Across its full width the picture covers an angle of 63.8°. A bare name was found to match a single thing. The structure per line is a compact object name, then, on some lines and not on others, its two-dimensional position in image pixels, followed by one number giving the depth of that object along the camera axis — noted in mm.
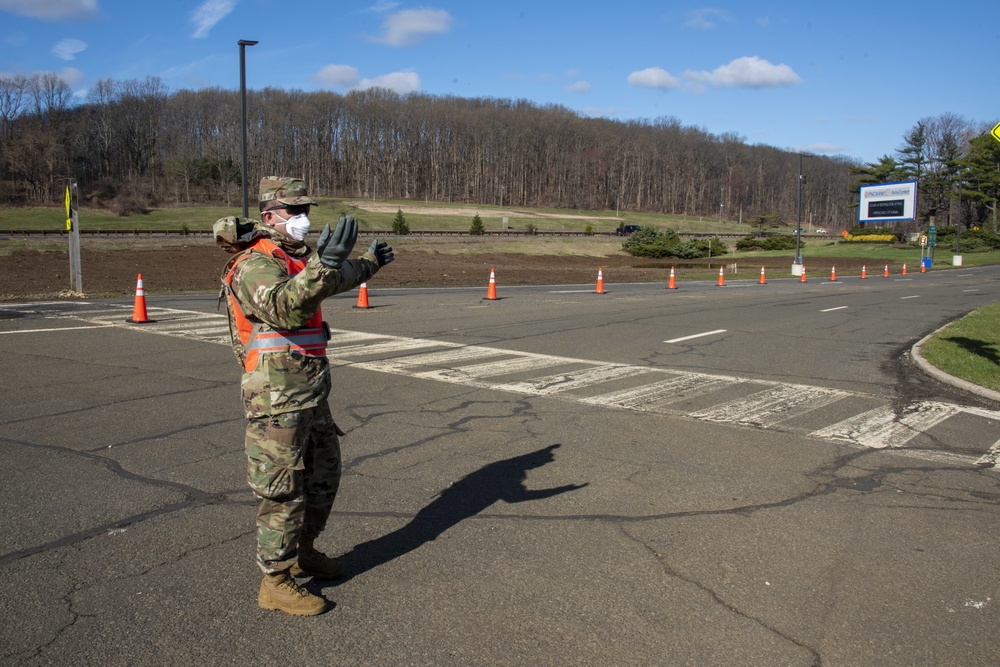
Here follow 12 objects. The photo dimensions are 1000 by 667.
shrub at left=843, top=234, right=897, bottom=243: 86125
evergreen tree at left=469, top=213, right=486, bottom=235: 69312
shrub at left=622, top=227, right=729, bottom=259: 62375
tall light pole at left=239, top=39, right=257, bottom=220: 27234
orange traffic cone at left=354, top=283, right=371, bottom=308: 18581
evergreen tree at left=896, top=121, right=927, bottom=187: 97438
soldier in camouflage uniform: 3650
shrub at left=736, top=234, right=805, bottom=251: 80312
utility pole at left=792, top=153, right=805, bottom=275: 46441
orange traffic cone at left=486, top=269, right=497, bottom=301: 21517
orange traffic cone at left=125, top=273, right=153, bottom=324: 15147
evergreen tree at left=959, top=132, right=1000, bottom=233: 88812
